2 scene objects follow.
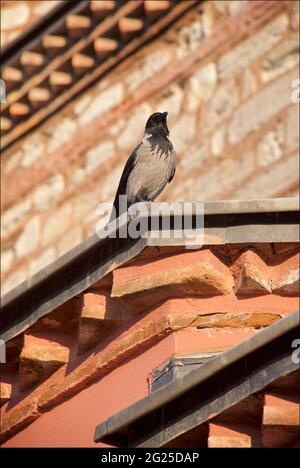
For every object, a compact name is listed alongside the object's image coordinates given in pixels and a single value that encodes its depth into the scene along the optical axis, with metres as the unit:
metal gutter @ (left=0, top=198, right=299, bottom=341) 12.75
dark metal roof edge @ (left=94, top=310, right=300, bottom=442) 11.00
